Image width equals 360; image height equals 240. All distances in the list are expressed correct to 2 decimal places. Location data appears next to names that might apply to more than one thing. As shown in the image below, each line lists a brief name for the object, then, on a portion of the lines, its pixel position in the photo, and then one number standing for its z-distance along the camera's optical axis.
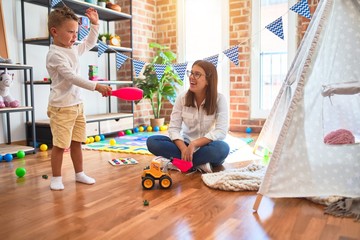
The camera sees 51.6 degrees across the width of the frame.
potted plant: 4.58
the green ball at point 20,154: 2.98
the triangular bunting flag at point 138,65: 3.10
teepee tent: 1.65
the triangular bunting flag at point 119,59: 3.11
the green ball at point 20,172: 2.34
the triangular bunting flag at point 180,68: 3.08
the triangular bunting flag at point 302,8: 2.75
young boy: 2.01
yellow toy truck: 2.02
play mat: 3.27
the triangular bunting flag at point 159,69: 3.15
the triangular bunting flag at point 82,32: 3.74
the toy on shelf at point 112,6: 4.20
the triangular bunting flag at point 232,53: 2.96
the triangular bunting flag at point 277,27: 2.87
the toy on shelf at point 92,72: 4.11
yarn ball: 1.82
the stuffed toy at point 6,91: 3.09
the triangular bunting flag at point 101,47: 3.28
